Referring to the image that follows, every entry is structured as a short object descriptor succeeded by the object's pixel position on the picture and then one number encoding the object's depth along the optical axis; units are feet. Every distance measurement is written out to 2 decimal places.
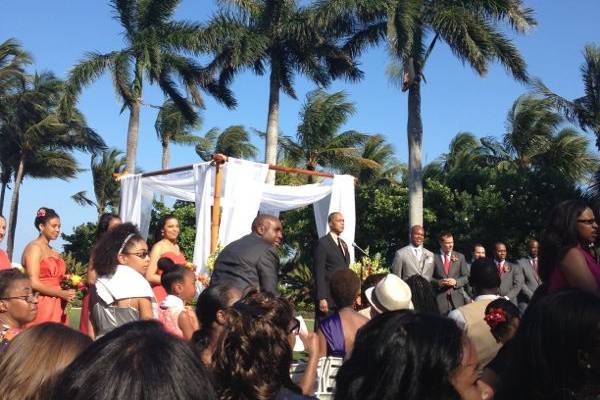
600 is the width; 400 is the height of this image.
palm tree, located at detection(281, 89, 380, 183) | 119.85
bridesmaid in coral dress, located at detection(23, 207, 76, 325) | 18.93
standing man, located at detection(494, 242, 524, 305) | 31.63
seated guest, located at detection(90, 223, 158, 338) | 15.61
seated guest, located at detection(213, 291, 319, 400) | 8.20
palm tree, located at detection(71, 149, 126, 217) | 152.87
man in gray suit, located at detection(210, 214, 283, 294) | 20.57
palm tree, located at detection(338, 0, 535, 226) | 67.41
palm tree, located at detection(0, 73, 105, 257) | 135.74
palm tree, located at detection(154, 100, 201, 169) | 138.41
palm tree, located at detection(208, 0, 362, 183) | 80.12
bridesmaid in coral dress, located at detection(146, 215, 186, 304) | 21.86
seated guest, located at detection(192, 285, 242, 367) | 12.13
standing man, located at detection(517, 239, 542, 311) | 31.99
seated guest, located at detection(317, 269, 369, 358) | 14.16
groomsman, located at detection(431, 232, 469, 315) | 29.78
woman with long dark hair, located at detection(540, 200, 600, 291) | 11.76
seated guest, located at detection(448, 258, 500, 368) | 14.57
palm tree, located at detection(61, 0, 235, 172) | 78.54
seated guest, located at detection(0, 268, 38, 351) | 13.16
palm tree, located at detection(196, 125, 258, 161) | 150.20
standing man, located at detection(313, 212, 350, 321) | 26.12
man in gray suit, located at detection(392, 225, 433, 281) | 30.07
